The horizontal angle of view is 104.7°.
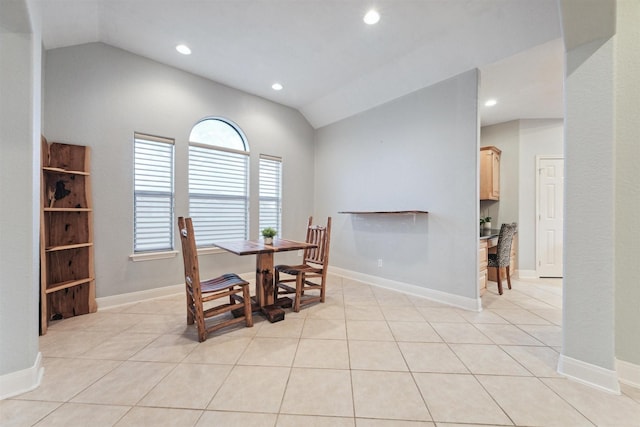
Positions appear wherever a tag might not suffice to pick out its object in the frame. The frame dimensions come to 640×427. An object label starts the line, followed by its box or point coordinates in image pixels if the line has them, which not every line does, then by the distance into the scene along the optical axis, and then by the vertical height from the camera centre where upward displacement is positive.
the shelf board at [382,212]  3.19 +0.02
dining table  2.62 -0.73
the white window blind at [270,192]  4.34 +0.38
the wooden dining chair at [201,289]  2.11 -0.70
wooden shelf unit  2.53 -0.20
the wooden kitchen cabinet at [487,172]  4.14 +0.71
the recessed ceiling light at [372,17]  2.38 +1.94
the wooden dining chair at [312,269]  2.87 -0.69
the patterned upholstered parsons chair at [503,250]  3.48 -0.52
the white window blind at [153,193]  3.16 +0.25
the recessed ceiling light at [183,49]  2.95 +1.98
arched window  3.65 +0.50
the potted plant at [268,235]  2.99 -0.27
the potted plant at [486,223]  4.17 -0.15
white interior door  4.34 -0.03
